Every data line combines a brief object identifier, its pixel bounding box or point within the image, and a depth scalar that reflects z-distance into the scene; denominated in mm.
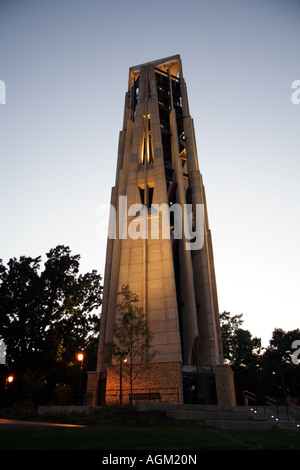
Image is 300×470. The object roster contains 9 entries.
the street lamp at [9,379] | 32681
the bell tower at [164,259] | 26203
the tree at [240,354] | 46969
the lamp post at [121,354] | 22766
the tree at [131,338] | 23405
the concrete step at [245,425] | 13270
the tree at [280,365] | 54281
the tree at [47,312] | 35750
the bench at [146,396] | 22672
